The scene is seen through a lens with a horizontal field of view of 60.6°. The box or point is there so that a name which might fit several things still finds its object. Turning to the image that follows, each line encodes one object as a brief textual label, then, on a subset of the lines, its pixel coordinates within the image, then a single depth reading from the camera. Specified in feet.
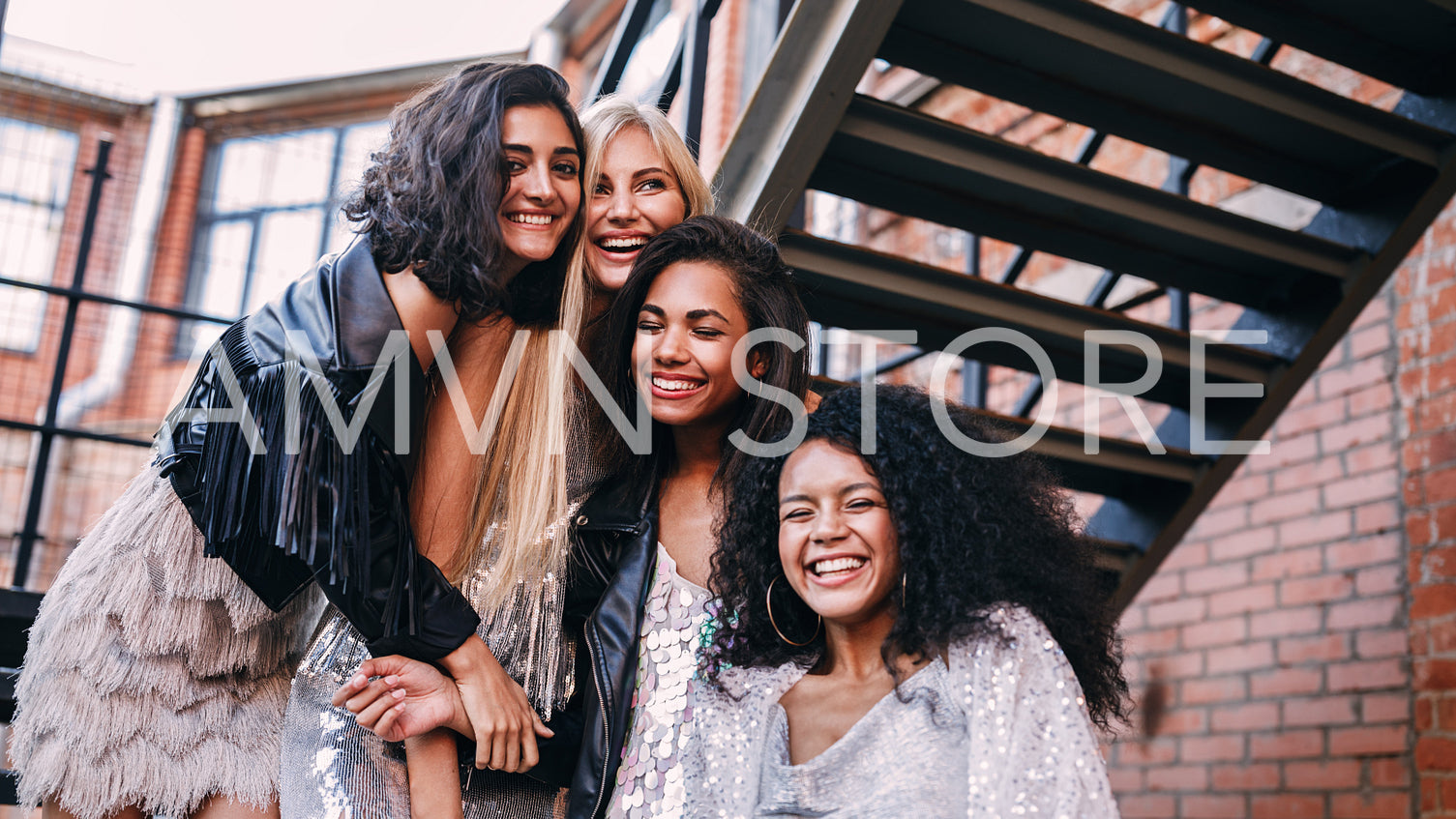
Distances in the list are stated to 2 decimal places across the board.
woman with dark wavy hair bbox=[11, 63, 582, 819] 6.16
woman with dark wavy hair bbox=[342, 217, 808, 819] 6.43
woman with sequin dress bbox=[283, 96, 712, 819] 6.40
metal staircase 9.09
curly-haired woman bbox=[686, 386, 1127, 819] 5.52
